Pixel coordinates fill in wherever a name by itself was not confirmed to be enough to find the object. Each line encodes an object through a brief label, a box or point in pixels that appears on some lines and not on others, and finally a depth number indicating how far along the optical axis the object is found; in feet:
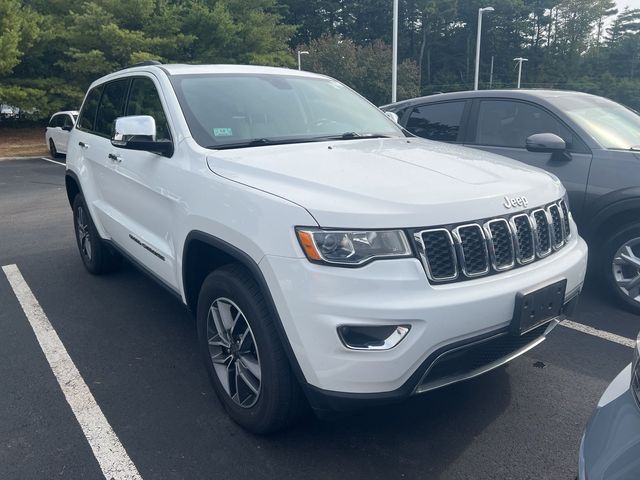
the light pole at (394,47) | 68.77
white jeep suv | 7.36
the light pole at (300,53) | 129.59
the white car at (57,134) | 58.95
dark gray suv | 14.40
